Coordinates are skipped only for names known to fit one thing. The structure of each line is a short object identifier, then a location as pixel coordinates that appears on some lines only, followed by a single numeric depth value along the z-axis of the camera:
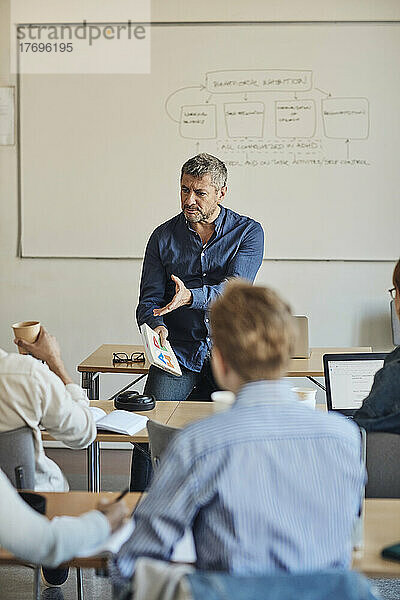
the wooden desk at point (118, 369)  3.03
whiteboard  4.91
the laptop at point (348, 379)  3.07
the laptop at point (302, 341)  4.07
